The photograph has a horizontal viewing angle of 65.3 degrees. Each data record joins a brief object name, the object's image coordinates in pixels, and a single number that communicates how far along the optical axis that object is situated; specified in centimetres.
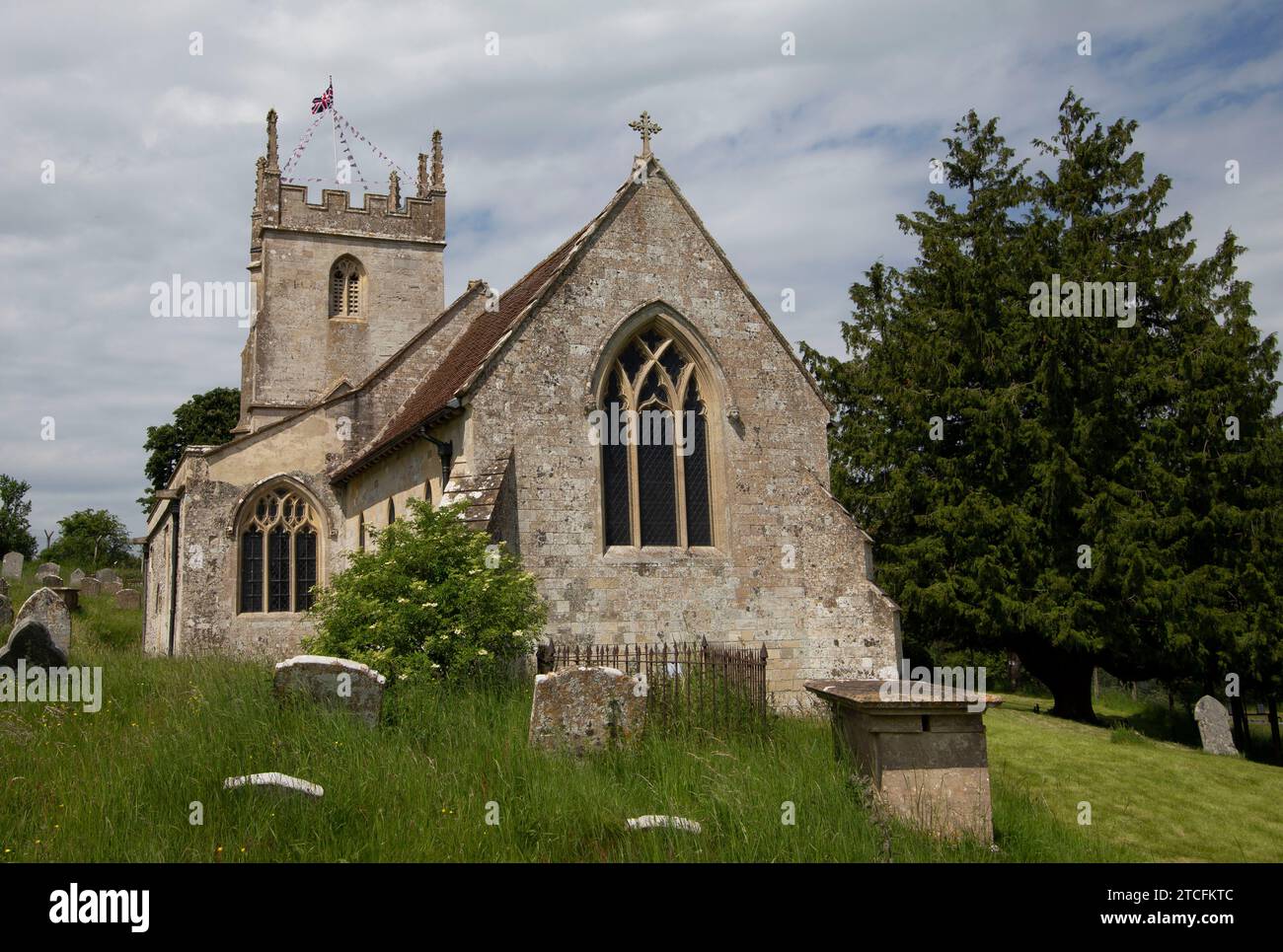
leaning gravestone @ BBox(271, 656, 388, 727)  844
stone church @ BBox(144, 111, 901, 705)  1457
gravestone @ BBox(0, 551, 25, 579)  3412
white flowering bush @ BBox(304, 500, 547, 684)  1077
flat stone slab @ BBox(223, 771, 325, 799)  661
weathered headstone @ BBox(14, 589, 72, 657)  1324
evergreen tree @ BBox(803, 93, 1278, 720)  2094
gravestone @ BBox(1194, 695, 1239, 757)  2077
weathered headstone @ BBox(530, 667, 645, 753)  836
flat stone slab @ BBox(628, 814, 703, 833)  659
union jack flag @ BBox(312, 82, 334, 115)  2898
